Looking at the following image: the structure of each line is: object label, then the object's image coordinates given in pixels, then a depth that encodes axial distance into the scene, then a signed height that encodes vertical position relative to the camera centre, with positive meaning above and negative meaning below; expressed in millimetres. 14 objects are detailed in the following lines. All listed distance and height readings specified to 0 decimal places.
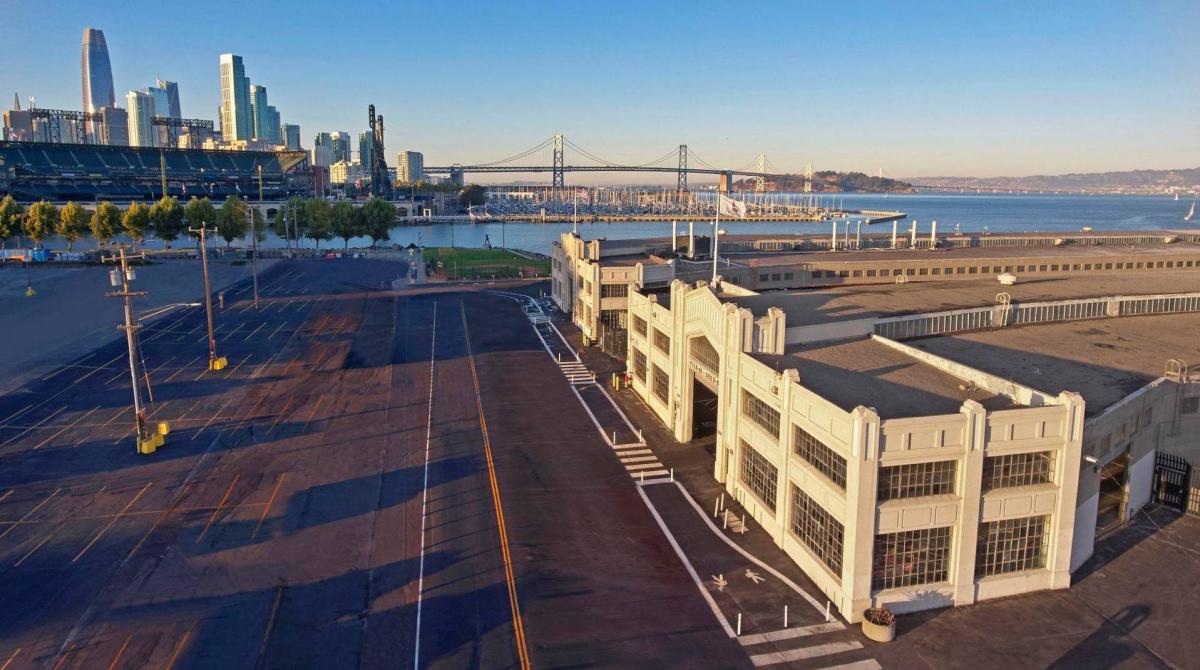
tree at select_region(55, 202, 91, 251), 128000 -3444
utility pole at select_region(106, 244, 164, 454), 43250 -9872
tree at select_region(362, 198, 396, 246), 165250 -3076
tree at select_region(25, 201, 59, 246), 125000 -3271
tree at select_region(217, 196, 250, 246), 145250 -3506
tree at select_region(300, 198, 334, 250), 165375 -3760
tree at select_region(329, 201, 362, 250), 165250 -3908
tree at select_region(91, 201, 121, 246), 128250 -3560
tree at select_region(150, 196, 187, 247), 137375 -3037
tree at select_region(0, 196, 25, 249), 123500 -3097
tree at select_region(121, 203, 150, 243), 132125 -3307
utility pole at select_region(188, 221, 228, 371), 62469 -11942
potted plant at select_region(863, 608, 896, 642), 26156 -13244
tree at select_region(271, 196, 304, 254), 163225 -3633
